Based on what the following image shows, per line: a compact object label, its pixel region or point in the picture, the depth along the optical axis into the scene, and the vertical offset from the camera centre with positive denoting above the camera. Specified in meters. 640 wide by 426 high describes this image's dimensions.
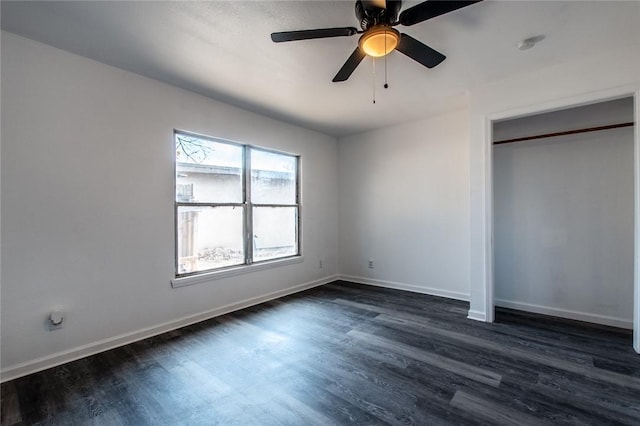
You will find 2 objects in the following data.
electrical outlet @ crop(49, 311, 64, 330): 2.37 -0.90
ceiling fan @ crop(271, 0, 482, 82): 1.62 +1.16
